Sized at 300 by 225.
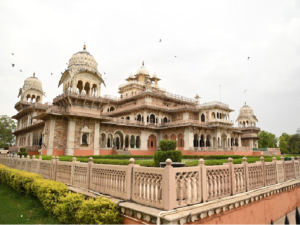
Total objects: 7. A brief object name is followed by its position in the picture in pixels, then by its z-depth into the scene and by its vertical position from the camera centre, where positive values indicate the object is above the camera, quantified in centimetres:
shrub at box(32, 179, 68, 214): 649 -169
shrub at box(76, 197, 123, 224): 457 -160
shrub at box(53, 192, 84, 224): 546 -177
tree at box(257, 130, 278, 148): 6084 +54
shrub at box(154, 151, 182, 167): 909 -63
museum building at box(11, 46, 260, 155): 2231 +299
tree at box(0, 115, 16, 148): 5153 +265
